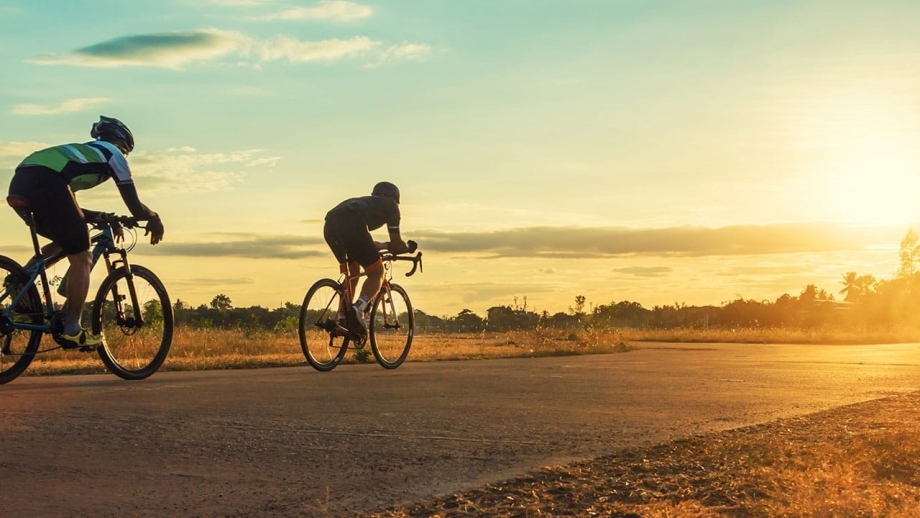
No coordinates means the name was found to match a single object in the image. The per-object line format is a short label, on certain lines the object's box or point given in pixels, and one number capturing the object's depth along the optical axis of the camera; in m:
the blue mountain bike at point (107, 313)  7.81
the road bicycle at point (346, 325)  10.60
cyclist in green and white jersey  7.54
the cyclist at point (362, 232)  10.50
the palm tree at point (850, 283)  129.90
